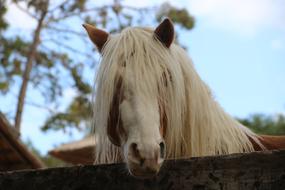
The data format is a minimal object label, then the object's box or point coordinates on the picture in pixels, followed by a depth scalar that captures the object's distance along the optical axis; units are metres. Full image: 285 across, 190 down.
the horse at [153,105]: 5.39
